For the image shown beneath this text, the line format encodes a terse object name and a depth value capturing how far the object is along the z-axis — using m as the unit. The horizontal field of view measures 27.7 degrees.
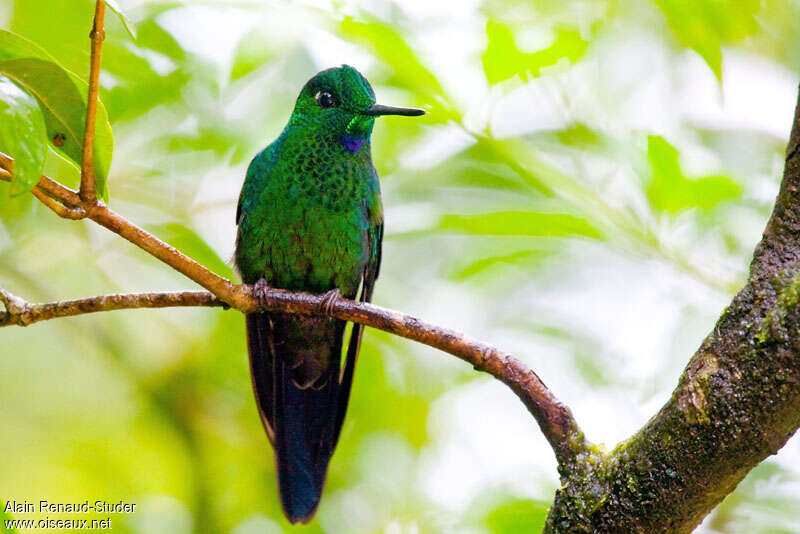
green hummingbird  5.88
